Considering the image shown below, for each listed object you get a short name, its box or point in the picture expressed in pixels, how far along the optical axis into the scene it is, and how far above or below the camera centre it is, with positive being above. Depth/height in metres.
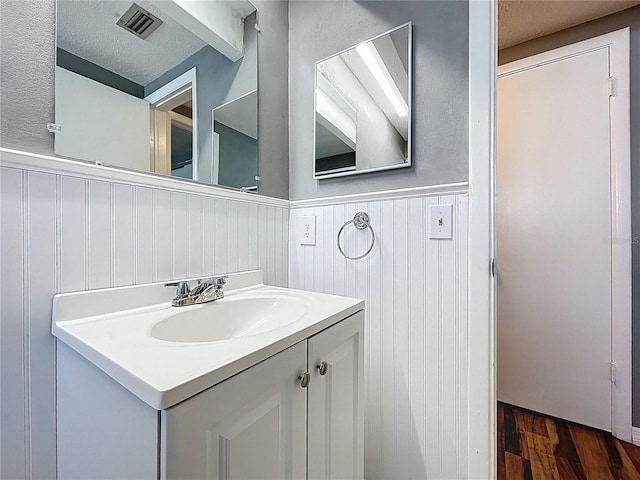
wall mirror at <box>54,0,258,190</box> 0.74 +0.47
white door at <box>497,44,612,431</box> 1.50 -0.01
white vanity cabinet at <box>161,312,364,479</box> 0.41 -0.32
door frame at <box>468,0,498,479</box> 0.90 -0.02
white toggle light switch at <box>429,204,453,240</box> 0.97 +0.06
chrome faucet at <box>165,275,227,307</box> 0.83 -0.15
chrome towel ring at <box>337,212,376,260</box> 1.12 +0.06
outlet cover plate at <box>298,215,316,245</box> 1.28 +0.04
